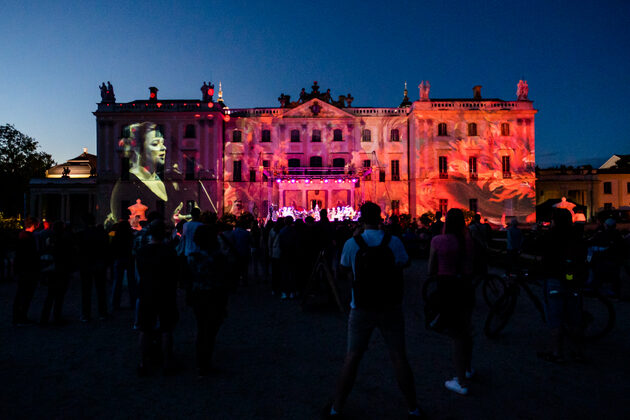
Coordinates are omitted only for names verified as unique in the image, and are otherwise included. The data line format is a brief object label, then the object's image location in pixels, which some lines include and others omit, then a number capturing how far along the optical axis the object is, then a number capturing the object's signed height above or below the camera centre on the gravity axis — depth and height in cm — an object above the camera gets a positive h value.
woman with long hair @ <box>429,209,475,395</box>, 407 -75
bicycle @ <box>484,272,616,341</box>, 564 -149
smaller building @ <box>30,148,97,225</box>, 4066 +233
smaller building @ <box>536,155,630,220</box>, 4297 +330
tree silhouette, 4603 +606
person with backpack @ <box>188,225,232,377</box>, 476 -89
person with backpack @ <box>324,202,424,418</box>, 336 -78
